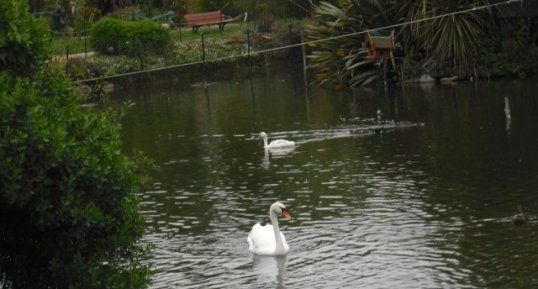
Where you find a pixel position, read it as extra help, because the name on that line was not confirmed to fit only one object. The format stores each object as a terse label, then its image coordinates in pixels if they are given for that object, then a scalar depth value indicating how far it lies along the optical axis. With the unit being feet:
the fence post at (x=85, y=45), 160.45
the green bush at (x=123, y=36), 166.81
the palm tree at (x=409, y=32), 132.46
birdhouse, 117.60
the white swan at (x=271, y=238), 57.57
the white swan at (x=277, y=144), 90.89
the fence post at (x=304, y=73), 144.89
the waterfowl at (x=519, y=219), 60.54
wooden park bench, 185.88
